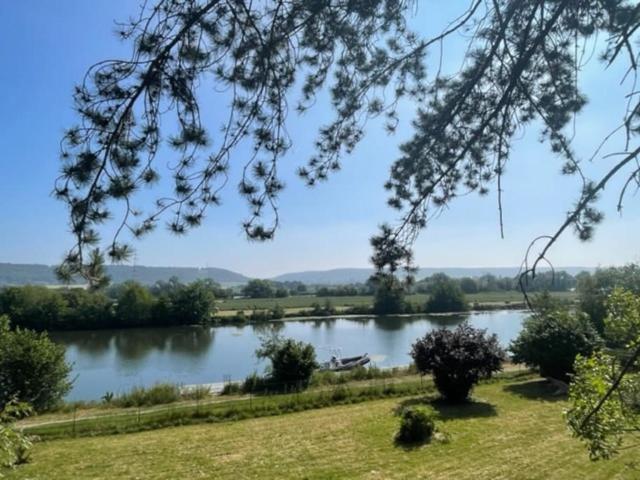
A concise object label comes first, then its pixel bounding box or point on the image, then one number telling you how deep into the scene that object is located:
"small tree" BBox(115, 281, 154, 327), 48.41
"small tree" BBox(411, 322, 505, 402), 13.08
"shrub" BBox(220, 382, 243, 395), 17.05
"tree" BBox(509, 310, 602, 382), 15.18
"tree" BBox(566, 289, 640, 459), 4.79
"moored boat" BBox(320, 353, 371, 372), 24.73
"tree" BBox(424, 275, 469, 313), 54.16
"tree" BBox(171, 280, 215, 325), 51.28
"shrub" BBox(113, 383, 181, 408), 15.34
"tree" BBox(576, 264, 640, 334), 21.03
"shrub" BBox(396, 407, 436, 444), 9.50
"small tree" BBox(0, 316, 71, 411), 14.41
